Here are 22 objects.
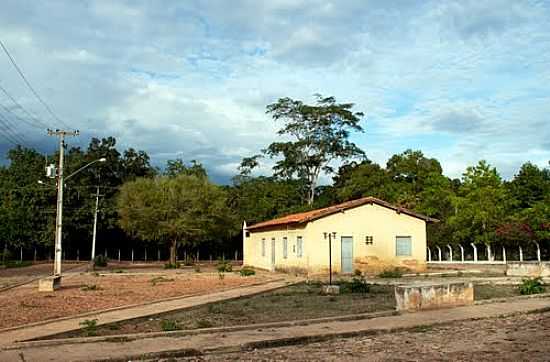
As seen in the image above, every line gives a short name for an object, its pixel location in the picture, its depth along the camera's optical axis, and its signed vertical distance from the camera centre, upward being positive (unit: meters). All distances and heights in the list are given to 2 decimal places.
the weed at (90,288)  22.25 -1.41
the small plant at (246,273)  31.46 -1.23
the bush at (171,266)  44.62 -1.19
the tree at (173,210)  46.81 +3.17
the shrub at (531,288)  16.69 -1.11
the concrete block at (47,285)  21.59 -1.22
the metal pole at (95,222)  49.90 +2.45
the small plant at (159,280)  26.38 -1.37
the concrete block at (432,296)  13.24 -1.07
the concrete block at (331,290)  18.64 -1.27
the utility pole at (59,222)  25.53 +1.24
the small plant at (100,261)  45.89 -0.81
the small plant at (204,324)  11.97 -1.50
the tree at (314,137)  57.66 +10.75
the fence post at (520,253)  39.20 -0.33
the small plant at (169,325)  11.28 -1.46
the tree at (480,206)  43.97 +3.15
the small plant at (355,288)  19.04 -1.24
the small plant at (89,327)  11.18 -1.48
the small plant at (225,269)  36.52 -1.18
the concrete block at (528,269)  25.31 -0.91
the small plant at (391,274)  27.92 -1.18
